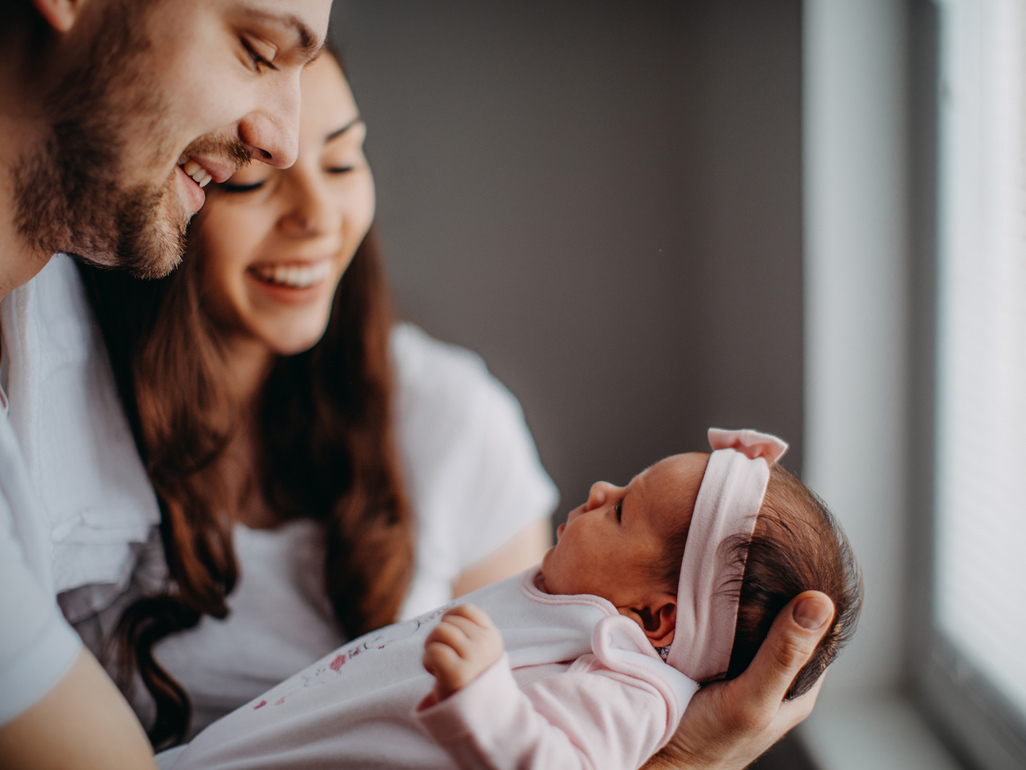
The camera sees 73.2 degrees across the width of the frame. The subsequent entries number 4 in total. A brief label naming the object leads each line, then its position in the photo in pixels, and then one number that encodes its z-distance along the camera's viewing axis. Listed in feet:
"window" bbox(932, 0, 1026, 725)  3.36
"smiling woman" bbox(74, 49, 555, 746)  3.54
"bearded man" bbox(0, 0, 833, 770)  1.92
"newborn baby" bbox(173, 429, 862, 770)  2.15
